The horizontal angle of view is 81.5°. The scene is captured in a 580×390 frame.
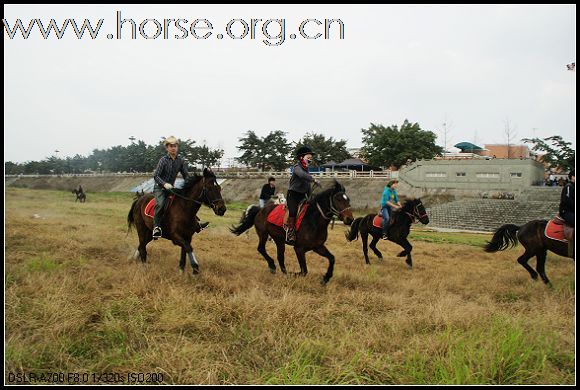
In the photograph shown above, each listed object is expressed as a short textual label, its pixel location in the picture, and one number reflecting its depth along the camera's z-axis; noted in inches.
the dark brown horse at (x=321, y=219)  244.5
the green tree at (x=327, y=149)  2054.6
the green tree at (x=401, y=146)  1675.7
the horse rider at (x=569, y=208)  255.8
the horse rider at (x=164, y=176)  255.3
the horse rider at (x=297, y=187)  258.5
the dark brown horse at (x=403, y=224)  359.3
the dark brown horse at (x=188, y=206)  248.4
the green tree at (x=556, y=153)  1127.0
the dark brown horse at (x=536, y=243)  279.1
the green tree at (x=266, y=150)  2073.1
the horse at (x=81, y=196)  1066.1
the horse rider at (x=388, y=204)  375.6
